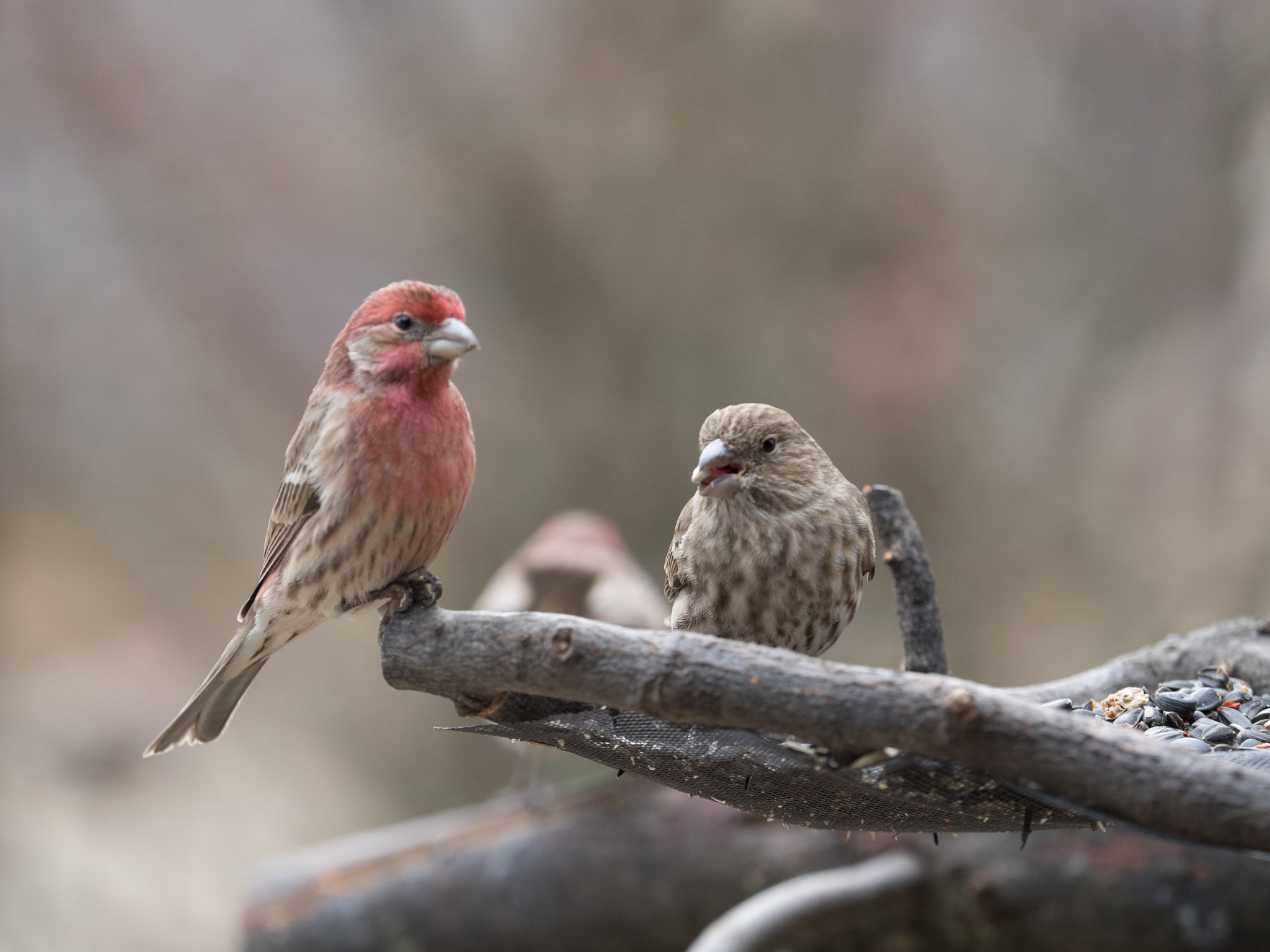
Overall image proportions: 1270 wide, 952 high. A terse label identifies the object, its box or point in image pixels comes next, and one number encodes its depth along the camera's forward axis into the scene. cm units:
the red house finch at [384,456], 500
